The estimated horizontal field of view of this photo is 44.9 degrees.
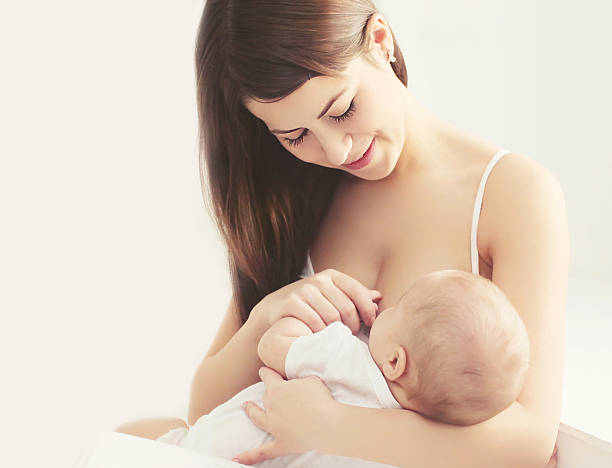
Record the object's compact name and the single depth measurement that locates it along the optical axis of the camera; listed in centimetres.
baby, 117
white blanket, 121
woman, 125
